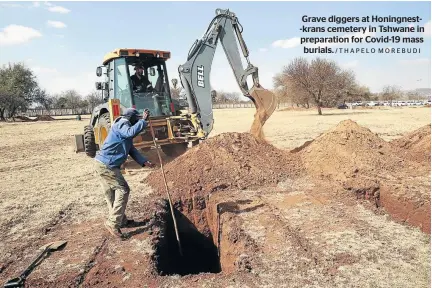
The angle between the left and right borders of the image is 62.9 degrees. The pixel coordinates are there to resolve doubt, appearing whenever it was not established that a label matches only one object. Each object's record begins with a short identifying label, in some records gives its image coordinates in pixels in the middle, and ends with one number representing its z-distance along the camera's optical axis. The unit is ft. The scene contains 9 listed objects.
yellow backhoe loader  30.22
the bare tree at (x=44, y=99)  174.87
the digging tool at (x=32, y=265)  12.75
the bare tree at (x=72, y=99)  223.10
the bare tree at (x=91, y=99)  214.14
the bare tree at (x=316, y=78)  113.50
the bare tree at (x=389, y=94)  249.34
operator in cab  30.58
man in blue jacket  16.56
